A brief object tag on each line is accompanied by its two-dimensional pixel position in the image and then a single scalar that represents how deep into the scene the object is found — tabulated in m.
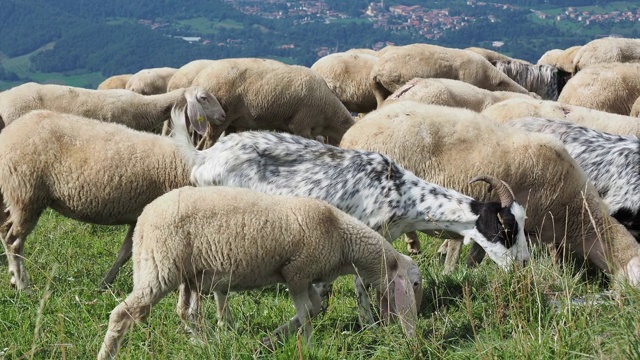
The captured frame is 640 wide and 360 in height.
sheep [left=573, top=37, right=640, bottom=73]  15.28
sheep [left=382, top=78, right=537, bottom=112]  9.63
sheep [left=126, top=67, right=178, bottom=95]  16.34
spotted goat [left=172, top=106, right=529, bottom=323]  5.66
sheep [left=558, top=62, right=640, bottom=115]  10.77
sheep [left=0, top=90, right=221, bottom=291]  6.37
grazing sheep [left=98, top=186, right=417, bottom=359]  4.67
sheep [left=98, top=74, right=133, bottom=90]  17.51
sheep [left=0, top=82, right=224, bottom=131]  10.27
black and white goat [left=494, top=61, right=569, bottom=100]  14.35
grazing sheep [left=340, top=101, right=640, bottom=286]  6.58
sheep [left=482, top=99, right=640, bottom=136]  8.50
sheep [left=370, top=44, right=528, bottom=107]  12.38
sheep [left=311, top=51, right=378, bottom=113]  13.04
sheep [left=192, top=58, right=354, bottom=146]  11.12
